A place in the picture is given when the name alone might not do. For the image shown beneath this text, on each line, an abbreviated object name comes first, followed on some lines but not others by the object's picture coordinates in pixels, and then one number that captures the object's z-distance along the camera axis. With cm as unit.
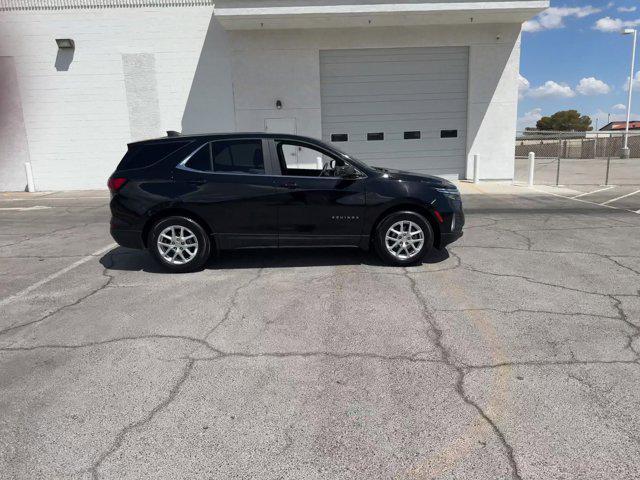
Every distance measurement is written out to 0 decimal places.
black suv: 583
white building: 1470
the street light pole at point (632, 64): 2947
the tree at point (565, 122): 8294
